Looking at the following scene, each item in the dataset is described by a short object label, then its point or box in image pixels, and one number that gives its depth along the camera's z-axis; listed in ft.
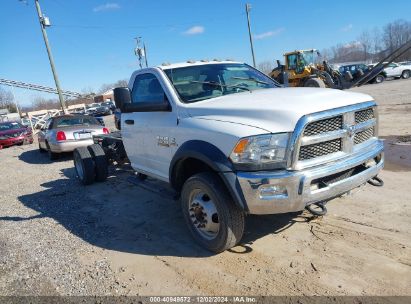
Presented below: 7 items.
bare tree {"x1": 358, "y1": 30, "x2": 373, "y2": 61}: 343.26
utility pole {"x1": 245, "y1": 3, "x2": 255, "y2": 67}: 140.15
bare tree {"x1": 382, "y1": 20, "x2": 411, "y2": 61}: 318.04
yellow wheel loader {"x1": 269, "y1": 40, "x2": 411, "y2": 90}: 69.18
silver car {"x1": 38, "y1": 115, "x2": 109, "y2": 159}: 37.55
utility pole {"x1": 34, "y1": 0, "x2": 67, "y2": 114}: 84.23
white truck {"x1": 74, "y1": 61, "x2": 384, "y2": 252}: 10.73
